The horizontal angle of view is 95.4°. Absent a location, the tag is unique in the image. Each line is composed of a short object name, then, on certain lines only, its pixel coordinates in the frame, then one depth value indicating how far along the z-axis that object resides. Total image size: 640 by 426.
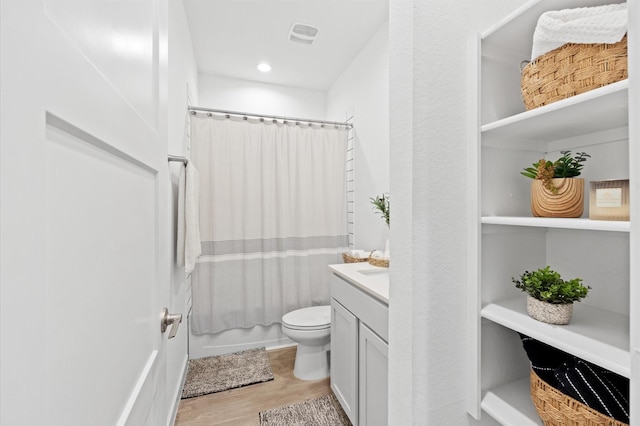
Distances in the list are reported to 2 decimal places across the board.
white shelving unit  0.77
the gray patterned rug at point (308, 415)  1.71
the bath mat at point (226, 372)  2.07
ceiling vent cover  2.19
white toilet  2.07
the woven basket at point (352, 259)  2.13
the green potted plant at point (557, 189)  0.79
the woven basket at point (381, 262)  1.87
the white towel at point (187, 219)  1.81
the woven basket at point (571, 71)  0.66
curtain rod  2.36
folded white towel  0.64
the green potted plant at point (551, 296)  0.80
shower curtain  2.47
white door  0.28
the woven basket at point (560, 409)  0.69
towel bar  1.61
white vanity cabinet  1.30
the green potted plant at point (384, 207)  1.96
